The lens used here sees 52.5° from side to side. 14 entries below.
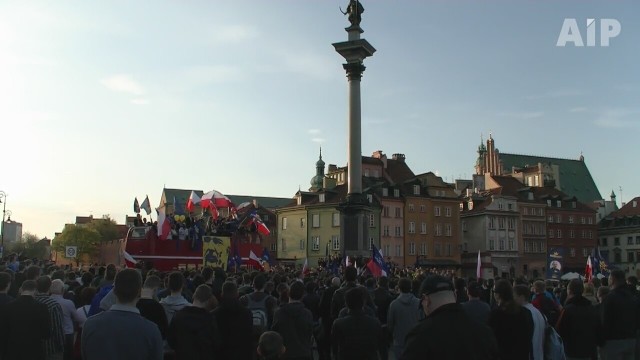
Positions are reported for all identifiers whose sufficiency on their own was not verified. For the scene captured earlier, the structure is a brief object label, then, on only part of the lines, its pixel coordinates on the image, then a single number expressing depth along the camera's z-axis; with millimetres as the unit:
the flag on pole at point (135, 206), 38900
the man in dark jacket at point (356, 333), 7965
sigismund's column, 36094
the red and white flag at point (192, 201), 39938
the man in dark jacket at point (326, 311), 12625
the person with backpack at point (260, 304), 10234
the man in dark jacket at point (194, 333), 7633
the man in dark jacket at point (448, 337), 4605
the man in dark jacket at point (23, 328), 7949
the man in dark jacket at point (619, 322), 10695
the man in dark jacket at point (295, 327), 8898
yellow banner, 29016
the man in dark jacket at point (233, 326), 8320
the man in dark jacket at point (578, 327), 9906
